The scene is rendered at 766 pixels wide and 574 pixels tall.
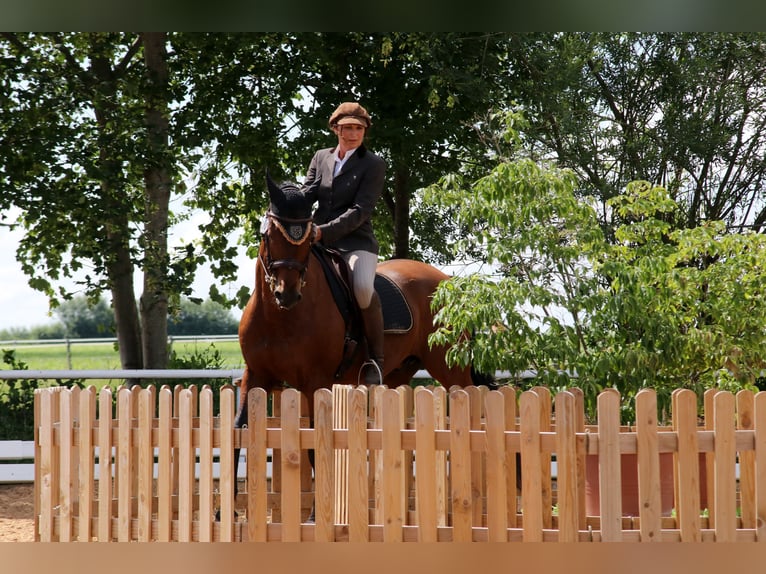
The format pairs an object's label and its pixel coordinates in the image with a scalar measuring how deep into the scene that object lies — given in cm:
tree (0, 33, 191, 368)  2358
